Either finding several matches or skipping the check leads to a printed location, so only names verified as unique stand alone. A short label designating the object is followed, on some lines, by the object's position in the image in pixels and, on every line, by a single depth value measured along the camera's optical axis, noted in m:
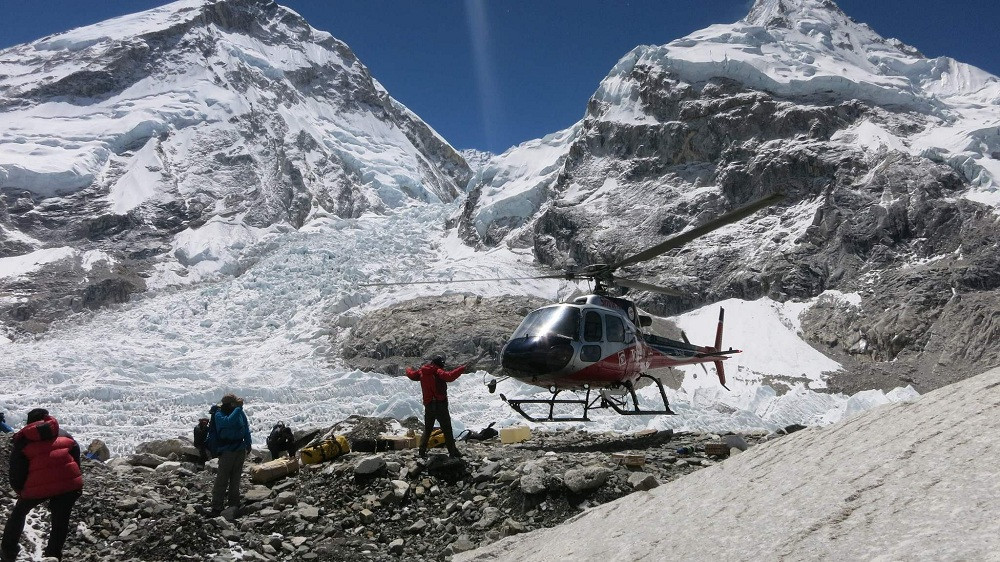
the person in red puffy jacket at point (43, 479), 5.22
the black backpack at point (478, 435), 11.12
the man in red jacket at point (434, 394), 7.84
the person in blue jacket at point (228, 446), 6.93
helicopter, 9.32
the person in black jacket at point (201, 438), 11.21
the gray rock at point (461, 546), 5.39
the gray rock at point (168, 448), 11.62
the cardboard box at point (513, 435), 10.34
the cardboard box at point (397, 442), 8.88
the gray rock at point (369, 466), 7.02
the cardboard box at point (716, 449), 7.84
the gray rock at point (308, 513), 6.43
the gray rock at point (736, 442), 8.14
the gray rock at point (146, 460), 10.02
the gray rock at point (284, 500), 6.87
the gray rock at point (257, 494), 7.20
